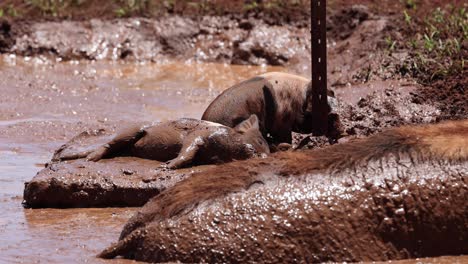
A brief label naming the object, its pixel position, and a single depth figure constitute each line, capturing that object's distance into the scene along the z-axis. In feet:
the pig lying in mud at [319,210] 38.01
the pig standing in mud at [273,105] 65.26
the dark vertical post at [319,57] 62.13
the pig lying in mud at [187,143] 57.82
